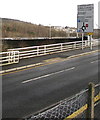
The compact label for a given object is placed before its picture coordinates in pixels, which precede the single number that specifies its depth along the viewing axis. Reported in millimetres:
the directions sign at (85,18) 25656
